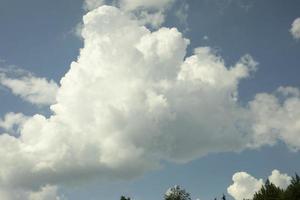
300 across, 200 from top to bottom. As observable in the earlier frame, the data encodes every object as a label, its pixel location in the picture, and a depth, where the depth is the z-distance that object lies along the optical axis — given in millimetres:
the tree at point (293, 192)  103625
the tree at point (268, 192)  110812
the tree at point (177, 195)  142125
